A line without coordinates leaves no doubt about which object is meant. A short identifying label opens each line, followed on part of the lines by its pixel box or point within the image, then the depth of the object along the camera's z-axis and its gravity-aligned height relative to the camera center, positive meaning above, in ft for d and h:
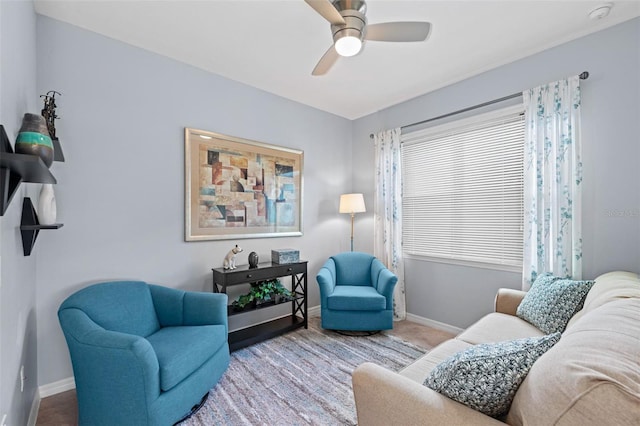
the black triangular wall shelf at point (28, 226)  5.38 -0.17
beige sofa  2.30 -1.52
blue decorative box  10.43 -1.45
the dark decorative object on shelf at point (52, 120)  6.36 +2.13
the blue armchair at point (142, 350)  5.17 -2.75
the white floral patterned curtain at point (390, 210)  11.84 +0.24
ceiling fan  5.77 +3.80
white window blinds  9.30 +0.88
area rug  6.26 -4.28
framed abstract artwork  9.37 +1.00
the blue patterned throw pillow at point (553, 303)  6.37 -2.03
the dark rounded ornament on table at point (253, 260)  9.84 -1.49
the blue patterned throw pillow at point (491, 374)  3.18 -1.80
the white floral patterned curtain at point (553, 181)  7.86 +0.94
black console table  9.14 -2.92
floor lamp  12.53 +0.50
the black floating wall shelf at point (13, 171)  3.71 +0.66
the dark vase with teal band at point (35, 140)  4.52 +1.23
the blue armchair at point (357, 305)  9.99 -3.07
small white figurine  9.41 -1.39
